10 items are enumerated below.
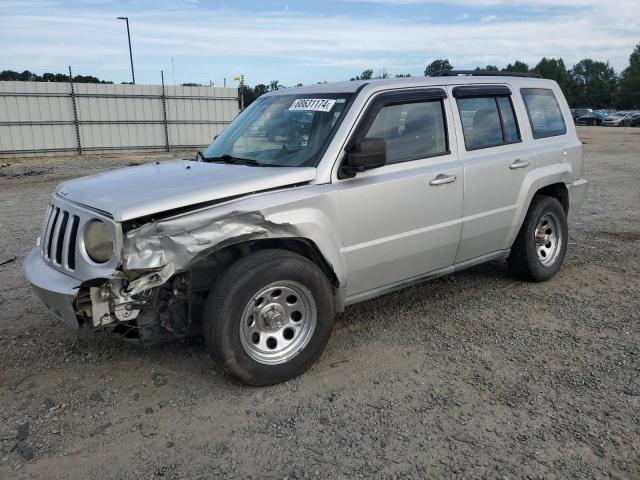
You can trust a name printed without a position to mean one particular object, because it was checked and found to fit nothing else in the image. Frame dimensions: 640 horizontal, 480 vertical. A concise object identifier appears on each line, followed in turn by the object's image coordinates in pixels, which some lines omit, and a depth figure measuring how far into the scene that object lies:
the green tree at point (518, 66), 109.79
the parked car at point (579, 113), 60.04
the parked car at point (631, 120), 49.69
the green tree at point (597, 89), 99.56
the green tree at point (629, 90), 91.38
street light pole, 34.28
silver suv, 3.25
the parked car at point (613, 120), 51.30
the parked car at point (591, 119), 54.72
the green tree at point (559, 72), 107.12
